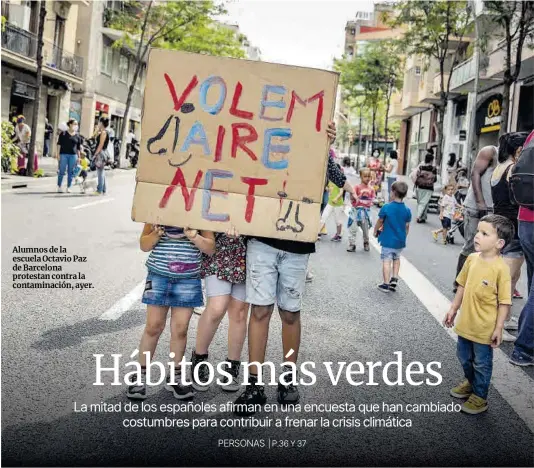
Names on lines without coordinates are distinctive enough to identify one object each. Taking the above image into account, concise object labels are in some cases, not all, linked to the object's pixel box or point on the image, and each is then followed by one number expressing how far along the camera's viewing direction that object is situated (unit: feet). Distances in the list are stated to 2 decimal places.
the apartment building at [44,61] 76.69
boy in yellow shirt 11.66
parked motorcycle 106.84
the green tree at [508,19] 51.21
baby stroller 39.55
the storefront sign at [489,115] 88.02
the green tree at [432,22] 79.41
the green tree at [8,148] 51.78
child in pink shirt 32.89
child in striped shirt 11.06
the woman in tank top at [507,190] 18.53
